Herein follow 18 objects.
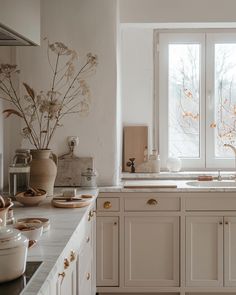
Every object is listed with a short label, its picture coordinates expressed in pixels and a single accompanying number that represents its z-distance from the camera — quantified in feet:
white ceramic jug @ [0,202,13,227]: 5.48
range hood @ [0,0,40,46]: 5.74
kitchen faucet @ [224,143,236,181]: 12.02
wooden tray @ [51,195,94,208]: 7.69
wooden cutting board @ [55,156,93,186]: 10.43
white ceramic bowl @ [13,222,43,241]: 5.43
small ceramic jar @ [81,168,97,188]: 9.97
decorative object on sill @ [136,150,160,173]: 12.00
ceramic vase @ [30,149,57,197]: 8.68
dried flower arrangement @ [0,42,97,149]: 10.36
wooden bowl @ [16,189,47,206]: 7.66
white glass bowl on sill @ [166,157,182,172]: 12.17
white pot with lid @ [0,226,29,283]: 3.86
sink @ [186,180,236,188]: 11.12
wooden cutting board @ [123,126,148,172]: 12.26
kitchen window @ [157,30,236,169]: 12.54
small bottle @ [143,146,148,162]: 12.27
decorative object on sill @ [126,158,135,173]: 12.15
